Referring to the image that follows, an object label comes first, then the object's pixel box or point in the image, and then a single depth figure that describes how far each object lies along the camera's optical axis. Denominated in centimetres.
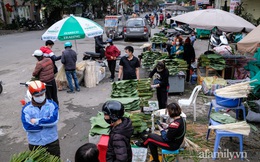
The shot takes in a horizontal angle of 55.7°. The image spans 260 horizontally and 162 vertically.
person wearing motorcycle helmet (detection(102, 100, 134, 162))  286
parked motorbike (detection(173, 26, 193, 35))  2159
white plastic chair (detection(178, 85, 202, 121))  634
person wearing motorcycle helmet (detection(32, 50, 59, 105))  622
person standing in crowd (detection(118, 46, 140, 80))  675
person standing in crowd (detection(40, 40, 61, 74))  720
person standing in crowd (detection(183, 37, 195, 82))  931
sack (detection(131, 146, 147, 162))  443
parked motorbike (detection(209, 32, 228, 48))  1438
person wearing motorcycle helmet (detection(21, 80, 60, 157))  352
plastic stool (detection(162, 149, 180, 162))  412
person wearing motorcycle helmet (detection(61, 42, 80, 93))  812
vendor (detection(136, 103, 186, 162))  391
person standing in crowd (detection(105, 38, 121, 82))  962
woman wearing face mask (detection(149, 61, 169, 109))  609
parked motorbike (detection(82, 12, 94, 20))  4220
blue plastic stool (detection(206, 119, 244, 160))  455
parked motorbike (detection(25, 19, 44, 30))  3050
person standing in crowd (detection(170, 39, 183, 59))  985
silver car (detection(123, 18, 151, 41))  1889
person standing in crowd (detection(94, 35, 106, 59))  1137
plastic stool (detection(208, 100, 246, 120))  538
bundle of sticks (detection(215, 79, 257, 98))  514
